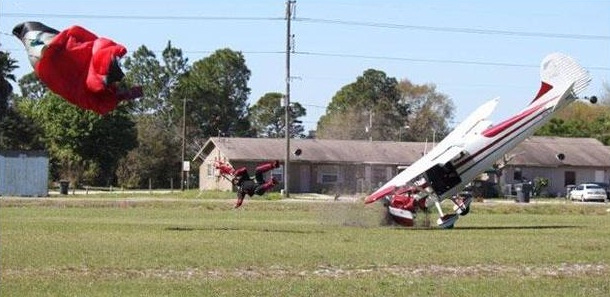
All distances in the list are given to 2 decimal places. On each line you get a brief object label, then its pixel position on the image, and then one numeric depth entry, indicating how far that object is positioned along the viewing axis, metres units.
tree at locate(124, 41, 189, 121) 142.25
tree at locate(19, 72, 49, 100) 161.14
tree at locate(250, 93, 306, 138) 158.25
